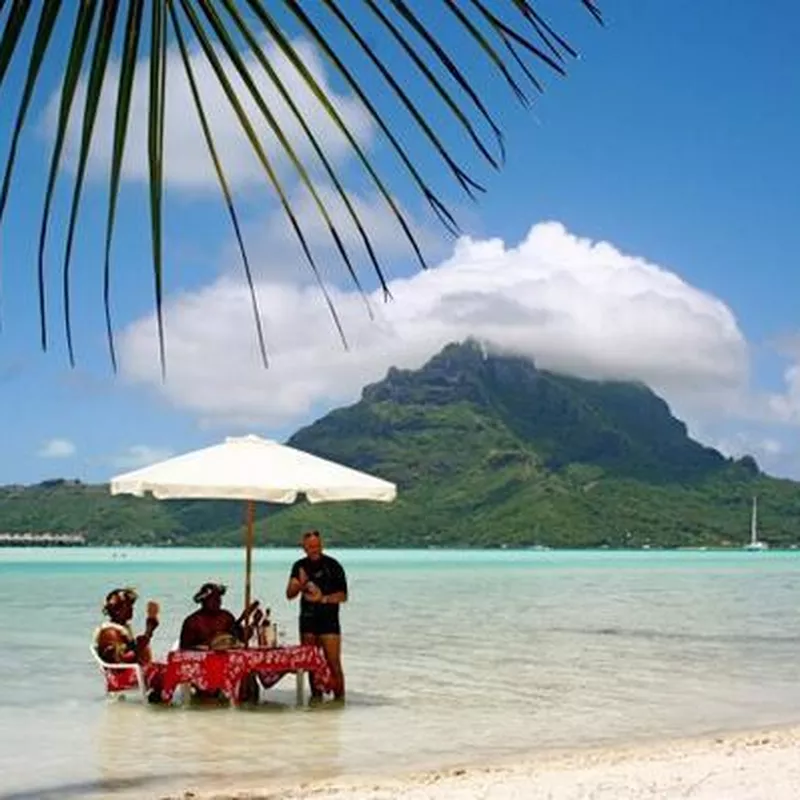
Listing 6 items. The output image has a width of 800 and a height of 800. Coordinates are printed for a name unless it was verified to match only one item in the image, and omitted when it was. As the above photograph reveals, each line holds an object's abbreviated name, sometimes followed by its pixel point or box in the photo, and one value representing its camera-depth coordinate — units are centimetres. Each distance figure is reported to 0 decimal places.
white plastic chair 1271
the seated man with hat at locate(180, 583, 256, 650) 1238
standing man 1188
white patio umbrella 1221
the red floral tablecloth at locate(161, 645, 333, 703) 1227
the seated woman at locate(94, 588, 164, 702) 1263
